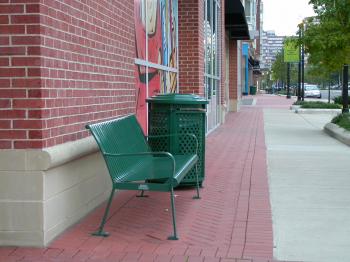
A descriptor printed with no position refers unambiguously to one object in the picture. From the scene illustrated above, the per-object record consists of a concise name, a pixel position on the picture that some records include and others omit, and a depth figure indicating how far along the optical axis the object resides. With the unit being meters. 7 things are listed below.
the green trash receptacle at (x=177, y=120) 7.23
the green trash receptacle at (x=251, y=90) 71.14
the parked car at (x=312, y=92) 58.81
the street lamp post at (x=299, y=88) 36.60
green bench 5.29
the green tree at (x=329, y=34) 15.62
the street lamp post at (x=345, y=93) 20.67
